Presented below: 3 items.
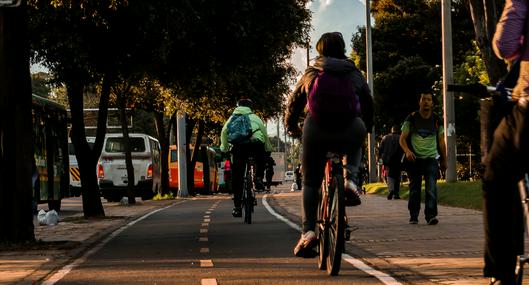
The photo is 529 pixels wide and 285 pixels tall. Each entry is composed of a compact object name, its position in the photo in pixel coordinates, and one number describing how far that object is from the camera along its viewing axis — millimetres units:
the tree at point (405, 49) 53844
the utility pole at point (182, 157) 42750
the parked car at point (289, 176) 162550
